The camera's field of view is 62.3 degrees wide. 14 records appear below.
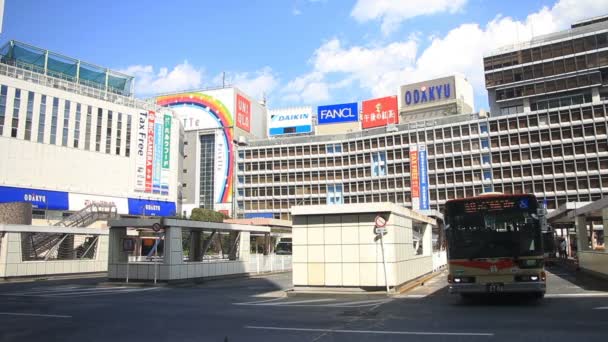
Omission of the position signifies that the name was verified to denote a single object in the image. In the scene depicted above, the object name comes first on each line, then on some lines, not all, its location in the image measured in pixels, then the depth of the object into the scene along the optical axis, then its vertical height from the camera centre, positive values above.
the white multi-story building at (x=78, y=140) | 65.88 +16.79
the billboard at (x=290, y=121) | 110.25 +28.49
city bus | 13.98 +0.04
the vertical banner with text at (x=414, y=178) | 89.00 +12.45
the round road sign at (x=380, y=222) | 18.32 +0.98
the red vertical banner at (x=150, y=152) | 82.38 +16.45
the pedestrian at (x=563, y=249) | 39.44 -0.25
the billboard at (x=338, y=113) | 102.79 +27.95
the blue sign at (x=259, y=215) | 104.50 +7.52
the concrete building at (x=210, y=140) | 108.50 +24.36
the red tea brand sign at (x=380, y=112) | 97.62 +26.75
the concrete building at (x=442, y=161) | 77.31 +15.58
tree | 80.69 +6.05
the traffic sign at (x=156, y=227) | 25.01 +1.30
